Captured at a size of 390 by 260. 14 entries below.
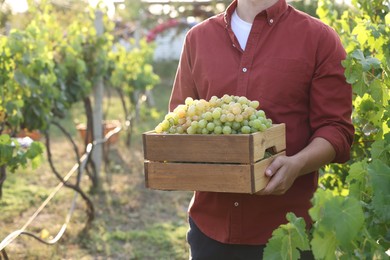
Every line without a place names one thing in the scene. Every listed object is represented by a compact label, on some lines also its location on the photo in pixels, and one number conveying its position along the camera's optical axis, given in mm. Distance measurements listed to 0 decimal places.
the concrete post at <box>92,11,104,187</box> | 7793
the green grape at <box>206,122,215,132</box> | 2254
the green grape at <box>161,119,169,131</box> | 2350
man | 2461
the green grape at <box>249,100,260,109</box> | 2293
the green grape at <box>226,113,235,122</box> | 2207
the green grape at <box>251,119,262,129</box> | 2215
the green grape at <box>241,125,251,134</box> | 2213
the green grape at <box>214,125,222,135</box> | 2246
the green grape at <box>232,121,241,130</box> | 2242
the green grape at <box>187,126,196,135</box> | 2273
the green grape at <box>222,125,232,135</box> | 2232
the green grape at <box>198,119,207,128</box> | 2258
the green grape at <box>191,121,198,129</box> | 2264
